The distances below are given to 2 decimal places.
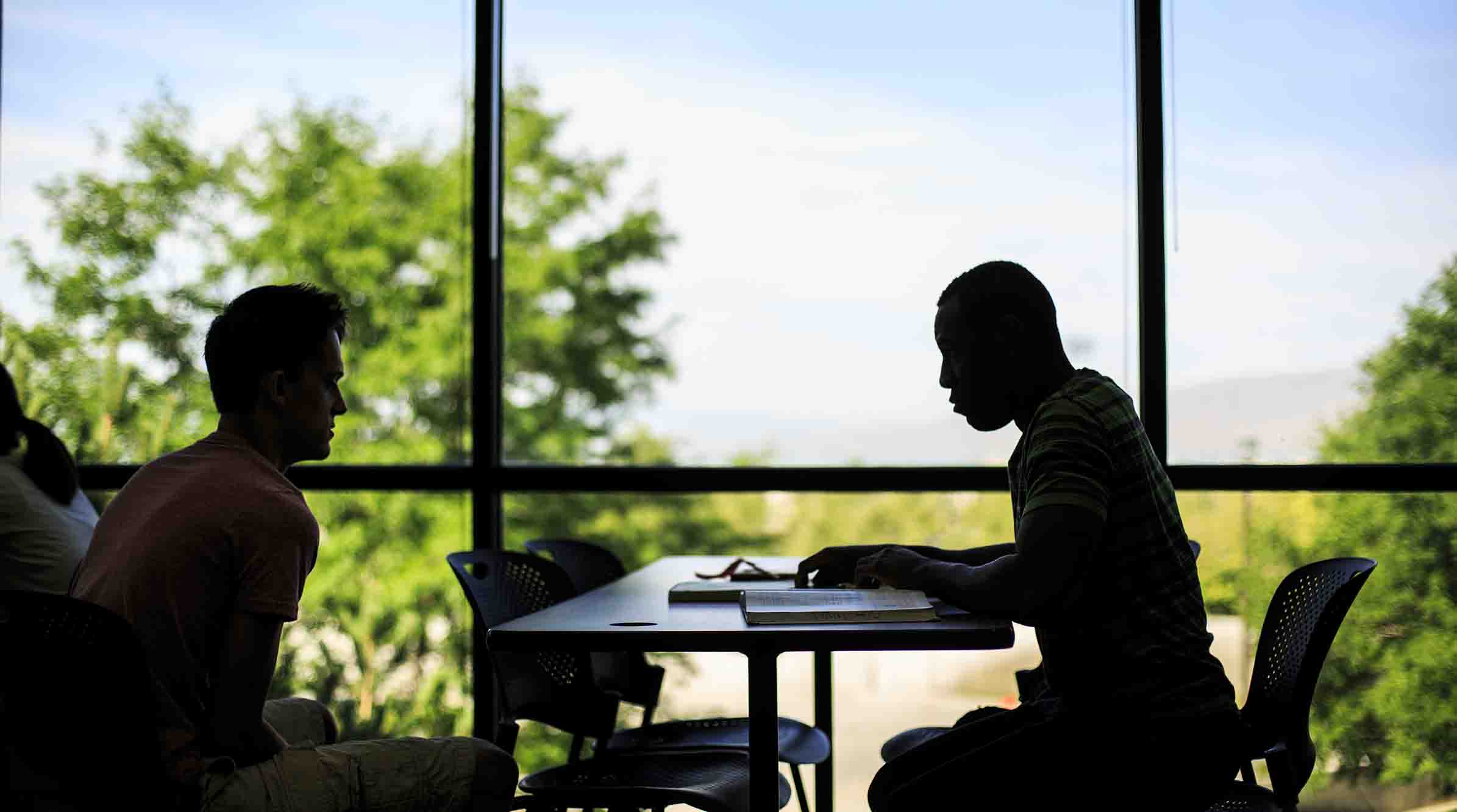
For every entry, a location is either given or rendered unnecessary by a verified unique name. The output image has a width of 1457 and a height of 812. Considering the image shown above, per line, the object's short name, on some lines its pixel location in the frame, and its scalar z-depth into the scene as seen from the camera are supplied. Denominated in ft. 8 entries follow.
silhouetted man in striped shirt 6.15
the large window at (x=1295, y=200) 12.48
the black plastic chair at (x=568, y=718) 7.65
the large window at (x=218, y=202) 13.48
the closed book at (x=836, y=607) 6.97
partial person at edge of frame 9.65
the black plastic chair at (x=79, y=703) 5.52
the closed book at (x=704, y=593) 8.27
